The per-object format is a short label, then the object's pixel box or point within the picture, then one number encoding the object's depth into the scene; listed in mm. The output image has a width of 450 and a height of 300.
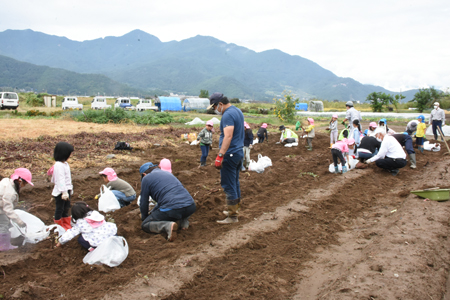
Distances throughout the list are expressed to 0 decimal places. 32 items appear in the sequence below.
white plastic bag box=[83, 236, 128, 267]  3590
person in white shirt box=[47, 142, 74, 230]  4434
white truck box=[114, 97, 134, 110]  37869
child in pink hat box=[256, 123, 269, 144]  13695
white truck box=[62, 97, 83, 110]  33469
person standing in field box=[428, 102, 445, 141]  12688
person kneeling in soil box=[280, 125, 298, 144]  12977
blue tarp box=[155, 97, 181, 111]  39906
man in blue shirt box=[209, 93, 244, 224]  4730
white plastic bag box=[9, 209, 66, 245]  4195
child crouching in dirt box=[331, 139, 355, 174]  7816
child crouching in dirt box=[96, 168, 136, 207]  5703
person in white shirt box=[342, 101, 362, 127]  10088
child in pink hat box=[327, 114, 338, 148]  10852
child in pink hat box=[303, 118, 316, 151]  11352
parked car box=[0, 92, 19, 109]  26589
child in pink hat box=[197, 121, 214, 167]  8781
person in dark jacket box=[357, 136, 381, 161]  9094
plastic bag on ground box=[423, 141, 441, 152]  11930
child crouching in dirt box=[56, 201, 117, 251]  3791
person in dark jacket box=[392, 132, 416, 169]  8945
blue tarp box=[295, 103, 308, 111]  46175
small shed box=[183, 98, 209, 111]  42188
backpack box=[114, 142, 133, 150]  11570
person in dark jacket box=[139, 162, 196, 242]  4340
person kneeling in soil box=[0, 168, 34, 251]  3930
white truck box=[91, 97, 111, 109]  35419
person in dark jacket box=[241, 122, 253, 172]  8688
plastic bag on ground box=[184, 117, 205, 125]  22130
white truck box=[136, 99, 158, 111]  37250
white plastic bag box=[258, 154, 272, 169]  8752
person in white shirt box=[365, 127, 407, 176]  7977
